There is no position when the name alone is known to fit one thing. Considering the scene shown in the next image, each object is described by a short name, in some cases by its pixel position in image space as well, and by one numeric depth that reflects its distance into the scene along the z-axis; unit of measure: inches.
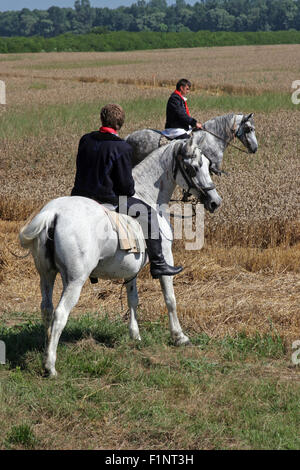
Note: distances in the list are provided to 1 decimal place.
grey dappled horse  1059.9
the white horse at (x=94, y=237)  490.3
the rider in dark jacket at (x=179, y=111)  1071.6
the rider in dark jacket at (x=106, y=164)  525.7
